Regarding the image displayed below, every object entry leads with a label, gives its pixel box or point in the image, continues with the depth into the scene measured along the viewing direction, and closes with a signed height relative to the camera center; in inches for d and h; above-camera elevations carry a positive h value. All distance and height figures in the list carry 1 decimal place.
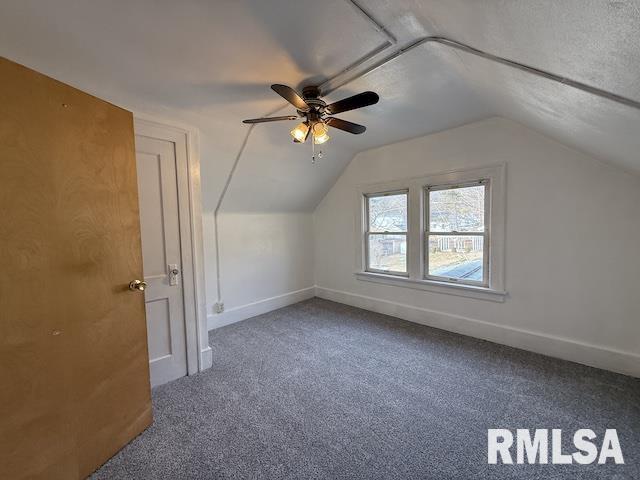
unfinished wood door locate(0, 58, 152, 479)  42.3 -9.2
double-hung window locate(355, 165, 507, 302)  108.1 -4.2
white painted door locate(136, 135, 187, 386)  78.4 -7.8
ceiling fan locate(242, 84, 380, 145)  65.6 +32.9
